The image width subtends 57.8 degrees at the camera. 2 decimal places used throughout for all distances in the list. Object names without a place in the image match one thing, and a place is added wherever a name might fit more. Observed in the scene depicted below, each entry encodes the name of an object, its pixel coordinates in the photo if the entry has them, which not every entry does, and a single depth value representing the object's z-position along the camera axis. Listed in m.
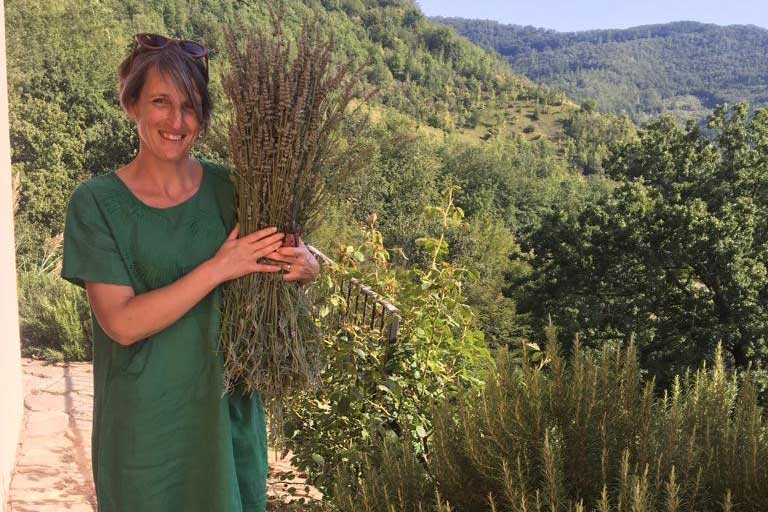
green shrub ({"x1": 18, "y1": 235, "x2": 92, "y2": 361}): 4.24
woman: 0.94
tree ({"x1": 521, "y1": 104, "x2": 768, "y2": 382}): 14.19
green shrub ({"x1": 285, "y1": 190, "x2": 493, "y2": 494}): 2.12
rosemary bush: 1.01
